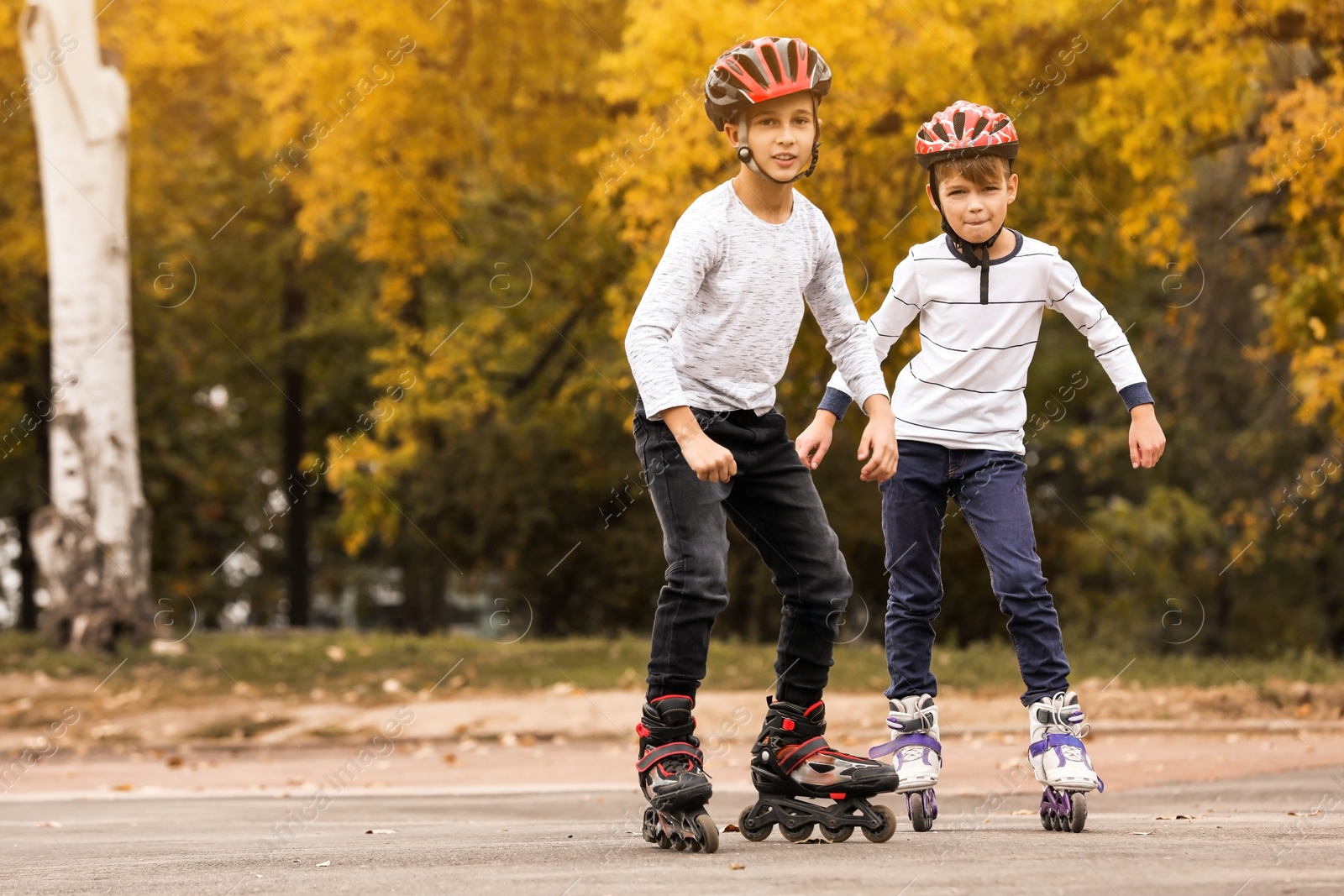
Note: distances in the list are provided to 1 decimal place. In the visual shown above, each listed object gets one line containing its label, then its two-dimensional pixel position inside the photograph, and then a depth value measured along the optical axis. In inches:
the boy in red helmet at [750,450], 319.0
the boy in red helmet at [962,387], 362.6
